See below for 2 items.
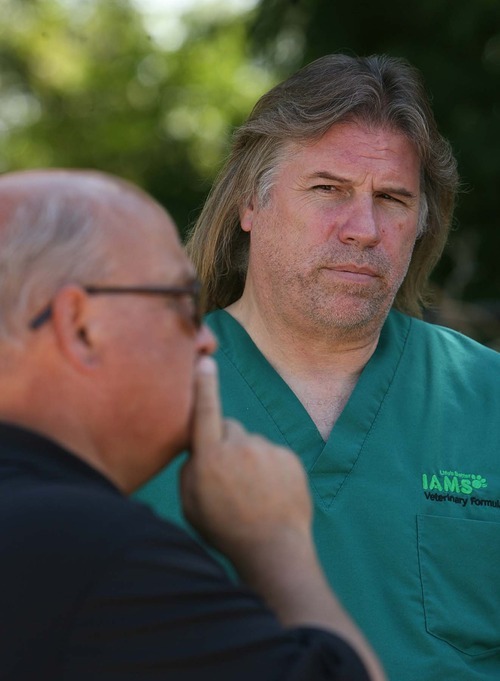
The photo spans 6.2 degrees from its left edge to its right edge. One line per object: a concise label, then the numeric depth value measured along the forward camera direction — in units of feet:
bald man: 10.01
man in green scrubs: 12.40
